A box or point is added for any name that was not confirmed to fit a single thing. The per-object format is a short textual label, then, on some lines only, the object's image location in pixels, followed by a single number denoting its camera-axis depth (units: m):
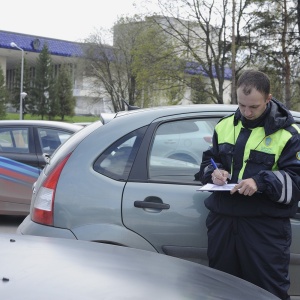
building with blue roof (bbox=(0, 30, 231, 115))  54.34
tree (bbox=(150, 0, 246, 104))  32.06
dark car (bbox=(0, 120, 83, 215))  7.33
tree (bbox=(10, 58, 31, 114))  61.28
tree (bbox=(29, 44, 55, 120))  61.17
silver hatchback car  3.39
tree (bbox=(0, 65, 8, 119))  56.06
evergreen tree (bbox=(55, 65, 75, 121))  63.91
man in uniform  2.96
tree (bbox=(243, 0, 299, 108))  28.45
